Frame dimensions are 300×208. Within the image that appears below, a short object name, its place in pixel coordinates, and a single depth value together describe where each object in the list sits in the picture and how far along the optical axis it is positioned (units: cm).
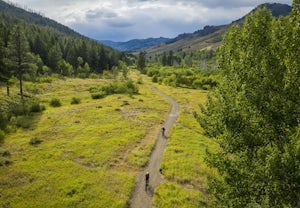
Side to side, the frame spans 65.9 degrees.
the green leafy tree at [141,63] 17291
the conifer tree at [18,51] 6122
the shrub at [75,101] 7094
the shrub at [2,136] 3896
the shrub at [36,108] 5806
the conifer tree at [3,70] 5686
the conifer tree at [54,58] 11526
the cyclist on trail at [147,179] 2629
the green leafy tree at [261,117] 1079
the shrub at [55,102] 6668
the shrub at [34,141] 3816
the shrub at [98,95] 8106
